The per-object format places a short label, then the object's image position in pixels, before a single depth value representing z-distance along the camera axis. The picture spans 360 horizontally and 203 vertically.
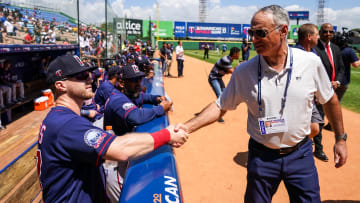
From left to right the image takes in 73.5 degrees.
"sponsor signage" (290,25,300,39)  63.09
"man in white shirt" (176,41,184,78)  14.83
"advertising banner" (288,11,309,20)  74.56
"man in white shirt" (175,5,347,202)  2.08
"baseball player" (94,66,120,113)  4.46
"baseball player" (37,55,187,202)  1.65
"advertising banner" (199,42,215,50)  56.88
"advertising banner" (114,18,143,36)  50.16
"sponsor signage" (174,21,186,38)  57.22
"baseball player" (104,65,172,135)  3.02
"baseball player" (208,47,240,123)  6.68
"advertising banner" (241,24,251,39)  57.99
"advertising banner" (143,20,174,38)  55.96
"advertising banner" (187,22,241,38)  58.22
